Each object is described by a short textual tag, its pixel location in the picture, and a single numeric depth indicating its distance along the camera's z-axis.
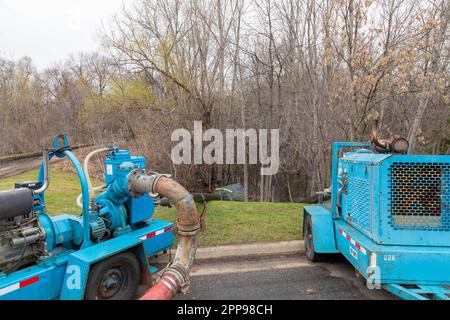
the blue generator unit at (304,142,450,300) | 3.18
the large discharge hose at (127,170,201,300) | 2.78
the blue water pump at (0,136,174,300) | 3.14
